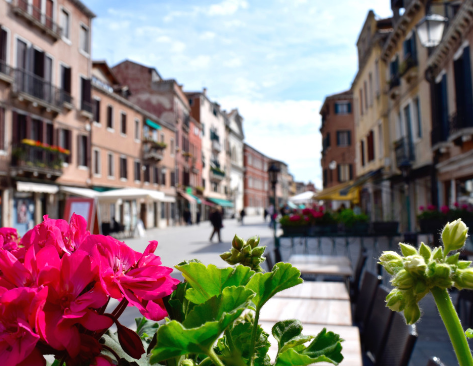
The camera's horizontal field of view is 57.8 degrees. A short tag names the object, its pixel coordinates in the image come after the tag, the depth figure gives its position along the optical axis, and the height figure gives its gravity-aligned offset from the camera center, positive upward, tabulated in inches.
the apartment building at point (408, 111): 595.8 +162.1
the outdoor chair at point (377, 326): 111.9 -31.9
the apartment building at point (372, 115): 800.3 +213.0
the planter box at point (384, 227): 420.5 -11.5
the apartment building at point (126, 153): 989.2 +173.9
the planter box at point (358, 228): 416.2 -12.2
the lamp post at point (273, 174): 540.1 +54.0
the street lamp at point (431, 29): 311.5 +135.7
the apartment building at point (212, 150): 1929.1 +332.6
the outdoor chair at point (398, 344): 84.4 -27.9
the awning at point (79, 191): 795.2 +50.0
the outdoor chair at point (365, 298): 149.0 -31.5
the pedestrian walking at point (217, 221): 740.0 -7.5
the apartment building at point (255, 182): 2869.1 +247.2
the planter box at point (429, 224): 378.1 -8.3
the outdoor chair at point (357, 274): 220.8 -30.1
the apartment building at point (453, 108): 438.0 +122.8
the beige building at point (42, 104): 681.0 +202.6
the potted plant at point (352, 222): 414.6 -6.4
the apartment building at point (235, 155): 2476.6 +375.0
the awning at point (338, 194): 747.7 +41.1
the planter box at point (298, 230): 401.4 -13.0
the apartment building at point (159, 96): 1465.3 +419.5
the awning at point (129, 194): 777.6 +42.9
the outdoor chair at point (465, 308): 141.2 -39.2
